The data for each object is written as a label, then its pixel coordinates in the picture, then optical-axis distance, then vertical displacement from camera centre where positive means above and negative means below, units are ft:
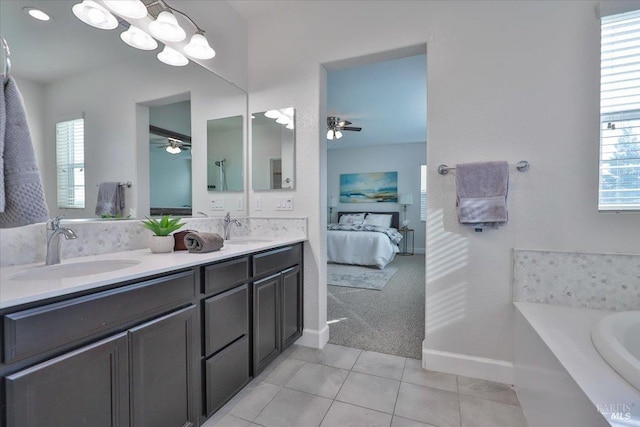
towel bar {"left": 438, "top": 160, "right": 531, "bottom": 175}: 5.64 +0.78
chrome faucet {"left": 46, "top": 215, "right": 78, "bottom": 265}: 3.91 -0.43
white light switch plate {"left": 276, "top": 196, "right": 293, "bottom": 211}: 7.67 +0.06
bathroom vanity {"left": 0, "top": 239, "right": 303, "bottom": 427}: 2.52 -1.58
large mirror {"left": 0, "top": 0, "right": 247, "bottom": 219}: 4.17 +1.84
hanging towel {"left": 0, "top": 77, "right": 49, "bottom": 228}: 3.05 +0.44
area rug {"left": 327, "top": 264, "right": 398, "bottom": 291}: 12.98 -3.58
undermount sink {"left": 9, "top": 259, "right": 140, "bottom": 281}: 3.51 -0.87
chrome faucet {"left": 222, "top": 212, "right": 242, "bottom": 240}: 7.21 -0.50
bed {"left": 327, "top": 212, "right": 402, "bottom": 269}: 16.14 -2.35
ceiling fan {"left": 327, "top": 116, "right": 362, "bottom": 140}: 15.37 +4.29
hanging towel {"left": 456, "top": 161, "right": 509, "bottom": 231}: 5.66 +0.24
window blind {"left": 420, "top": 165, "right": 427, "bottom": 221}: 21.34 +0.99
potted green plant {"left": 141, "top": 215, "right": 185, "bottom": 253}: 5.01 -0.53
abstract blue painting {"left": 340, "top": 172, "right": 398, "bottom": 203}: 22.20 +1.44
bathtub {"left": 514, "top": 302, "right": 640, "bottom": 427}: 2.94 -2.03
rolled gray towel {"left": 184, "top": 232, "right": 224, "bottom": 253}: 4.89 -0.64
